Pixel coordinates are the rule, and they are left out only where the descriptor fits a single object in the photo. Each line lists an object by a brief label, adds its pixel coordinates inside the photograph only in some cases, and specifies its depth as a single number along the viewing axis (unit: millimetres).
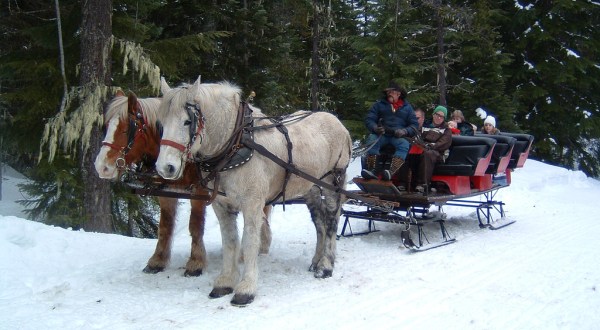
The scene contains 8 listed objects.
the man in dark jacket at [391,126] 6926
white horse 4039
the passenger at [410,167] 7383
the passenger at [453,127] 8453
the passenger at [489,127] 9604
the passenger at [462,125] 9094
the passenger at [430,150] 6988
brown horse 4414
